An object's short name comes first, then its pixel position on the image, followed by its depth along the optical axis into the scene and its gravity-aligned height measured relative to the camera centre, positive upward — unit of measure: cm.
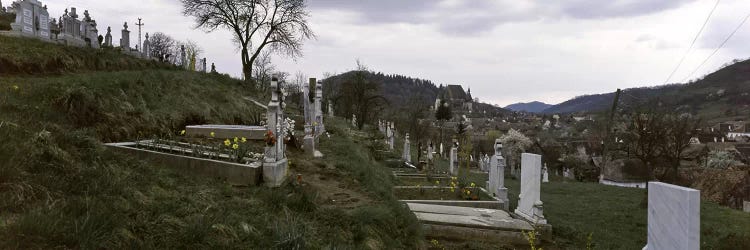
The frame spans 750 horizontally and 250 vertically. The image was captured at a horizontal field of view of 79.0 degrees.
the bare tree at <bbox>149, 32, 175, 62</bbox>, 4459 +746
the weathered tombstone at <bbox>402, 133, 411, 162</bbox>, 2166 -170
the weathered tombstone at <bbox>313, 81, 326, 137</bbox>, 1559 +12
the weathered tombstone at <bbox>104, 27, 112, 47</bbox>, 2064 +336
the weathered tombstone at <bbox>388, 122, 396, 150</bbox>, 2532 -138
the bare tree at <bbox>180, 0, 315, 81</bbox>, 2648 +557
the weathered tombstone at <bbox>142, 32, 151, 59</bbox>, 2067 +287
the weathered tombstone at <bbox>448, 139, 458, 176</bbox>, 1906 -188
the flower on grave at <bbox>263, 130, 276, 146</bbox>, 717 -41
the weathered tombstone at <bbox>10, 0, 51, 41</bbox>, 1252 +253
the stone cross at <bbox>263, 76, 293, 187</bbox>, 696 -61
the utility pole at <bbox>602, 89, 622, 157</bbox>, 2788 +31
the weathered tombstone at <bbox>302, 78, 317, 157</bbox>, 1119 -25
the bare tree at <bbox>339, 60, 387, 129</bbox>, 3120 +147
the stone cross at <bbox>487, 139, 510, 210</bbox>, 1138 -160
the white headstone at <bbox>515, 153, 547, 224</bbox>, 874 -143
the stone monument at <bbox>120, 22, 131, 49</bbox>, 1902 +307
